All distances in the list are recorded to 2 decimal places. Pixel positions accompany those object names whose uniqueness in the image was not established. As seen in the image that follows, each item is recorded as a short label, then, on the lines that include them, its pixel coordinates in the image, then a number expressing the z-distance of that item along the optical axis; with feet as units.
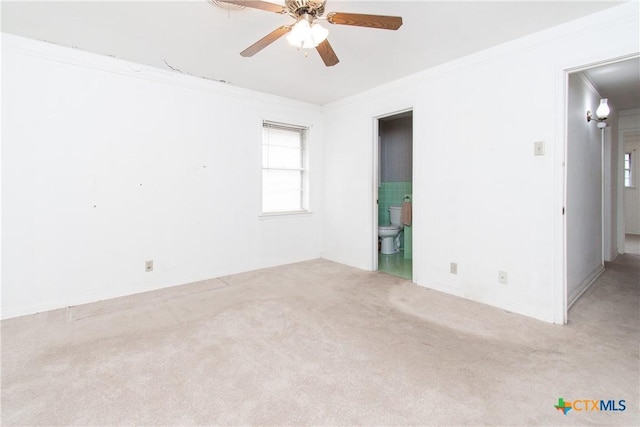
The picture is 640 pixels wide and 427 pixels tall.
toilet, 16.03
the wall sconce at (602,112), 11.28
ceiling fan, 5.98
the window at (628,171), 22.25
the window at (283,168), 14.16
